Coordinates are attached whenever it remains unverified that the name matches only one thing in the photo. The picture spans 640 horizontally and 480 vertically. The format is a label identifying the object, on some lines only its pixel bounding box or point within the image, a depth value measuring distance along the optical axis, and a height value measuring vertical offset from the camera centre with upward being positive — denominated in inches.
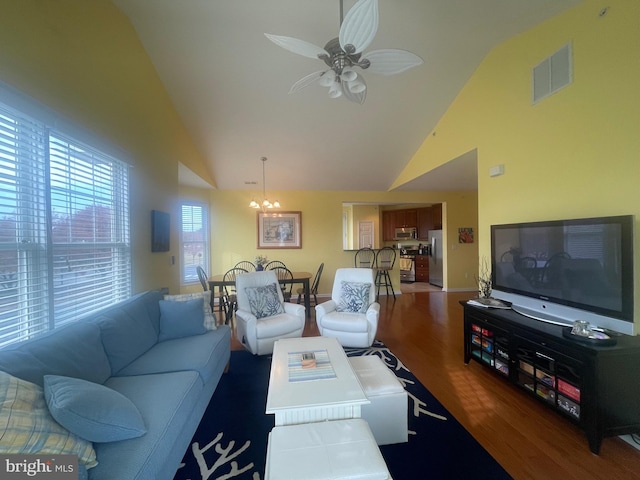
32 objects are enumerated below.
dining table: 151.2 -24.6
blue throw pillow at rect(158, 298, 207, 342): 89.8 -27.7
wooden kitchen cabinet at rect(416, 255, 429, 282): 290.4 -33.0
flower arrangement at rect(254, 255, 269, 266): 178.4 -13.9
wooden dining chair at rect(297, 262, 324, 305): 189.0 -30.7
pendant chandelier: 180.9 +39.4
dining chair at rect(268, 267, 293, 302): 167.2 -23.4
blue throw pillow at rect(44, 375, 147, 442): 39.8 -27.4
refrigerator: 258.4 -18.2
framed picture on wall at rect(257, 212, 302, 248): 227.1 +10.4
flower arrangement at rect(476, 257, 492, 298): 106.5 -18.3
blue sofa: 43.1 -33.6
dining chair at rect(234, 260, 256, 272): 218.8 -20.9
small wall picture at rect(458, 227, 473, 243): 243.0 +3.7
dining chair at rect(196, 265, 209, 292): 157.1 -23.2
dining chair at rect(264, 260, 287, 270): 220.1 -20.8
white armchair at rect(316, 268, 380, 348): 112.3 -33.5
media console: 60.8 -36.5
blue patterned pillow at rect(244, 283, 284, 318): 118.0 -28.2
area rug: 56.9 -51.5
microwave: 302.0 +7.9
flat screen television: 65.0 -9.9
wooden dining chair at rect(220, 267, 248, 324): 154.5 -37.7
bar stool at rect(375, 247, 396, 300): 224.8 -22.6
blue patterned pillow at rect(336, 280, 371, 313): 124.3 -28.4
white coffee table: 52.5 -33.3
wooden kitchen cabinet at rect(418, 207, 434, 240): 281.1 +19.8
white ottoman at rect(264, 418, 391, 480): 39.2 -35.7
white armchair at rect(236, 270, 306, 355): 107.3 -33.0
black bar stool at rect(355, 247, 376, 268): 230.5 -17.1
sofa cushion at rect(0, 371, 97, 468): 33.1 -25.0
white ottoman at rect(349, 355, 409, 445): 62.1 -41.8
